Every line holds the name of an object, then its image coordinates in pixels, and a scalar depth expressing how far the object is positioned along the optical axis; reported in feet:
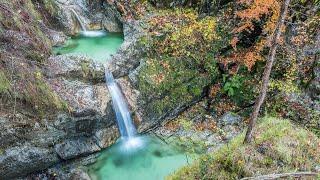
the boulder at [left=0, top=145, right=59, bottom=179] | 32.04
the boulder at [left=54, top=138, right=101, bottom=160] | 34.71
